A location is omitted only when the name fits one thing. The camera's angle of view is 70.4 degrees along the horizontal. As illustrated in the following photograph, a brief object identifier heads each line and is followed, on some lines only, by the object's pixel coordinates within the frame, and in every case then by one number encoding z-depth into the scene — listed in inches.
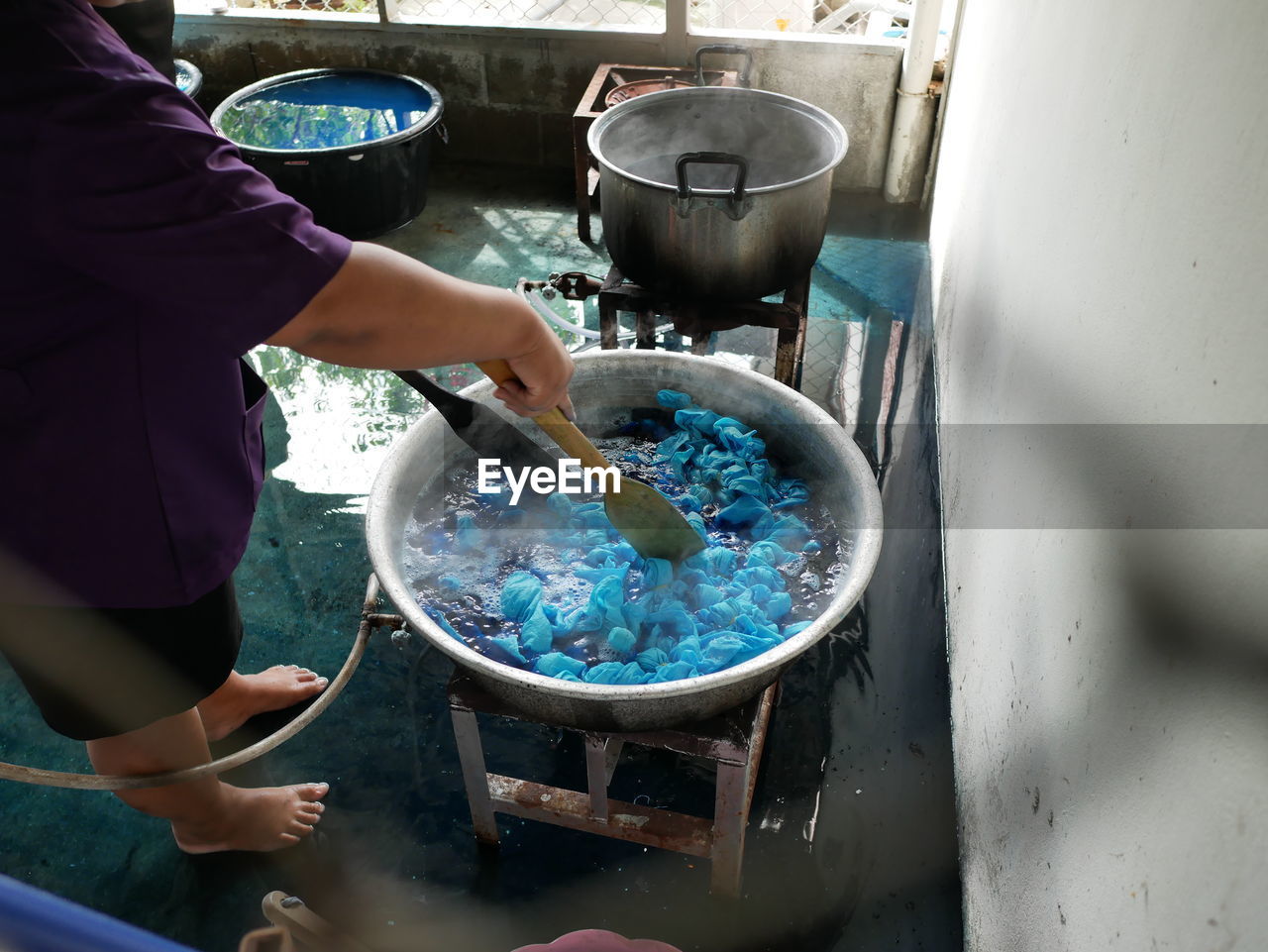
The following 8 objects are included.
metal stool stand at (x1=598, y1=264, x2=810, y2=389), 120.3
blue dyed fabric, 74.1
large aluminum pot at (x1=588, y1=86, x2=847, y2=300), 109.7
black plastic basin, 167.2
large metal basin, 66.6
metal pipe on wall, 171.3
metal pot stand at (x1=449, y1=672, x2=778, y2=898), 72.7
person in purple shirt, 39.9
